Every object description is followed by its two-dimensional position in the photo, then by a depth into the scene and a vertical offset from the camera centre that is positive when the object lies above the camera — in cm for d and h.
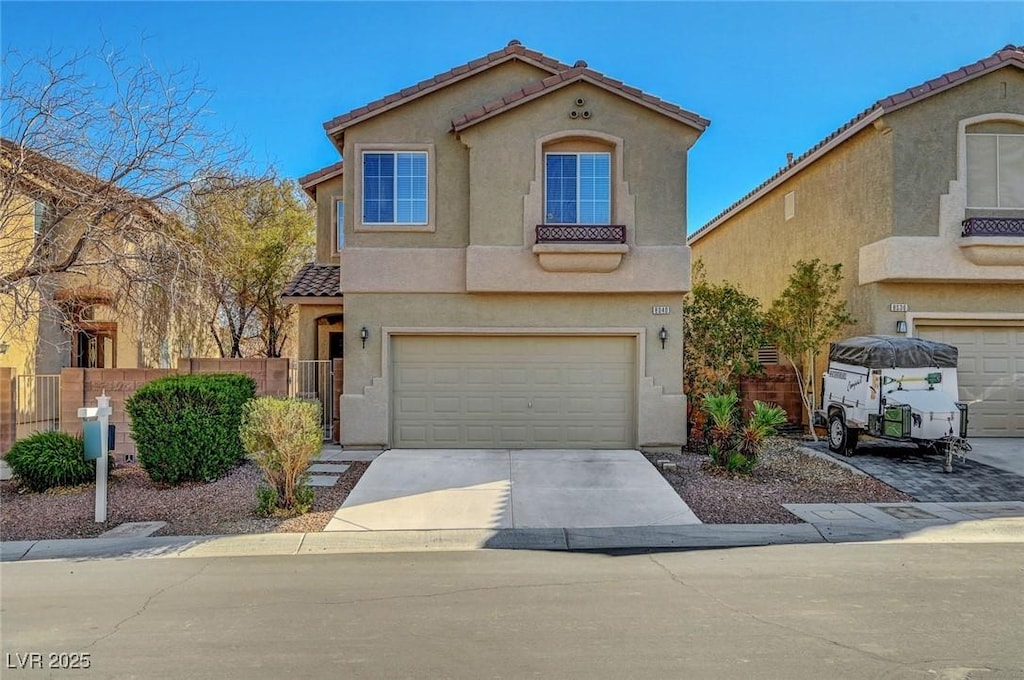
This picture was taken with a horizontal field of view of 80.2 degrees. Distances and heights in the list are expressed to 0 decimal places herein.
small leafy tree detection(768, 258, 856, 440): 1312 +63
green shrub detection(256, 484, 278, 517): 788 -207
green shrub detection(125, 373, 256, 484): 921 -131
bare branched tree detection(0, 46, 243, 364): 930 +190
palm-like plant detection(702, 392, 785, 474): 986 -145
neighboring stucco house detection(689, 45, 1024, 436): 1228 +250
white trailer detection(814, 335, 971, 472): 1020 -87
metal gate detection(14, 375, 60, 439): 1123 -119
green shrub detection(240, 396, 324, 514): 790 -130
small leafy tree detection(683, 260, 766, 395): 1244 +14
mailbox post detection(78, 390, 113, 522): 771 -124
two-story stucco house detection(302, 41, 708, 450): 1168 +147
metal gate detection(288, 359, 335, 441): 1276 -89
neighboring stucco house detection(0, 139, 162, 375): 928 +180
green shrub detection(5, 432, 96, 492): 889 -177
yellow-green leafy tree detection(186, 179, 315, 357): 1574 +209
